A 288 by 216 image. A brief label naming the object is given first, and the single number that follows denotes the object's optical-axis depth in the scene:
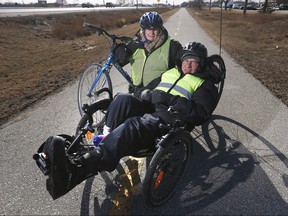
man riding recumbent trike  2.30
